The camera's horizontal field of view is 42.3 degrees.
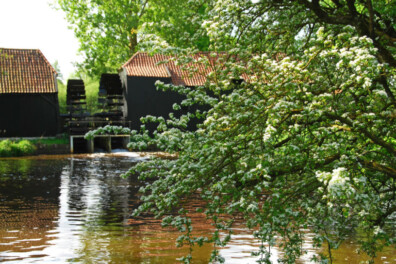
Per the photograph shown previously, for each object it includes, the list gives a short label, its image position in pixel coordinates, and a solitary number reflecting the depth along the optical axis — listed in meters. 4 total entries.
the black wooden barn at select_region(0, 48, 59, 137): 33.03
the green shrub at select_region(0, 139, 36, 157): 26.98
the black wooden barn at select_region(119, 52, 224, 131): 33.69
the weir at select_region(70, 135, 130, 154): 32.53
